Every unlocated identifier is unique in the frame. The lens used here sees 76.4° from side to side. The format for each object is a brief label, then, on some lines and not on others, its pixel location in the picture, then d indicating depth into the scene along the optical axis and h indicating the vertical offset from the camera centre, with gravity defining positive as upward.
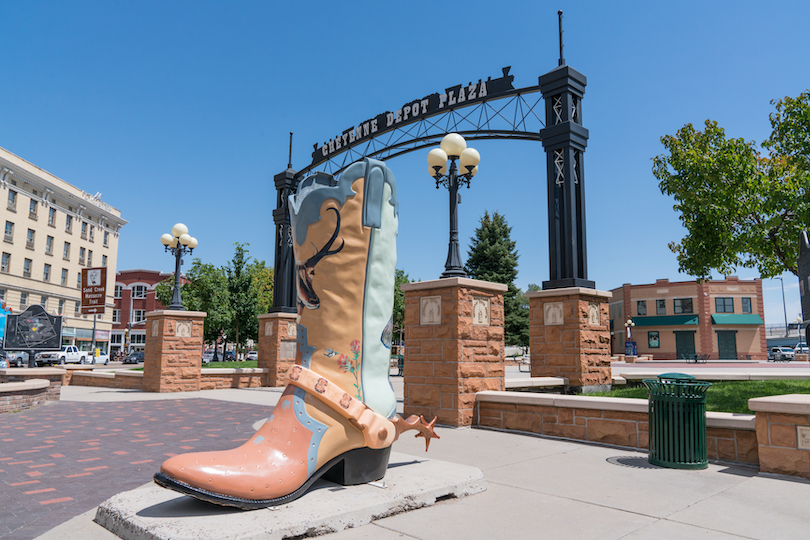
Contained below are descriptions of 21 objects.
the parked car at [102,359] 39.77 -2.11
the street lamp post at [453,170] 7.89 +2.67
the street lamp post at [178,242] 14.24 +2.52
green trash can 4.61 -0.79
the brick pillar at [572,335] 8.22 +0.00
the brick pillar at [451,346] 7.29 -0.17
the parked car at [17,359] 32.20 -1.76
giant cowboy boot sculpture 2.92 -0.12
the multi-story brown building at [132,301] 57.38 +3.45
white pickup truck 31.39 -1.59
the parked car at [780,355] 42.25 -1.52
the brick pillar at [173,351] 13.32 -0.49
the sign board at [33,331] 14.96 +0.01
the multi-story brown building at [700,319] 45.72 +1.50
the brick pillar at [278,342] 14.91 -0.26
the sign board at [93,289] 17.52 +1.45
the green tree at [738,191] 9.38 +2.73
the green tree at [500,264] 38.22 +5.30
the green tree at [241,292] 31.94 +2.52
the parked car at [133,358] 41.53 -2.09
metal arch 10.71 +4.91
